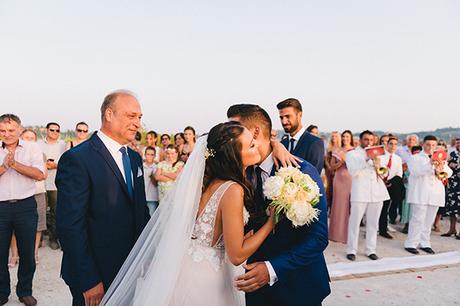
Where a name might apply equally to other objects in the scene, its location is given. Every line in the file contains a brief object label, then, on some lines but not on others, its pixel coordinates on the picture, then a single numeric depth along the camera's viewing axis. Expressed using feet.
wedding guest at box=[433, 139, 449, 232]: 32.99
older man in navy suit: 9.21
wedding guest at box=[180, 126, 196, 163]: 28.23
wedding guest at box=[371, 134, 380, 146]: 33.47
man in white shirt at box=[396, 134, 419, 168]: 34.86
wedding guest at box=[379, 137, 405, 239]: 28.53
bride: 8.77
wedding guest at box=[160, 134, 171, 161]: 31.78
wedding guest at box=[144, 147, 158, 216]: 26.71
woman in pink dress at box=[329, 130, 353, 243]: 26.50
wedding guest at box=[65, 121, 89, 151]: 26.55
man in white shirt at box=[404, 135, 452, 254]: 26.17
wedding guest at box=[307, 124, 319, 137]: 28.55
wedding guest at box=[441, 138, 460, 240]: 30.96
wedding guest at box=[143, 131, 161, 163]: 30.78
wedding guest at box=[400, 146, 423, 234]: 31.53
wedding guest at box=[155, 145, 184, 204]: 25.39
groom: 8.46
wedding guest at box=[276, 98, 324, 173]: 16.44
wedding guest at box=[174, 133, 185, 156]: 30.04
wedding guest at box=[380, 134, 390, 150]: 34.57
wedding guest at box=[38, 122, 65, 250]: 25.12
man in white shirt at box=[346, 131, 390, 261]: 24.23
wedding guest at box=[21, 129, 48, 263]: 22.31
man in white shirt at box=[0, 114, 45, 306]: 15.81
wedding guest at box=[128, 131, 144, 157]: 28.99
